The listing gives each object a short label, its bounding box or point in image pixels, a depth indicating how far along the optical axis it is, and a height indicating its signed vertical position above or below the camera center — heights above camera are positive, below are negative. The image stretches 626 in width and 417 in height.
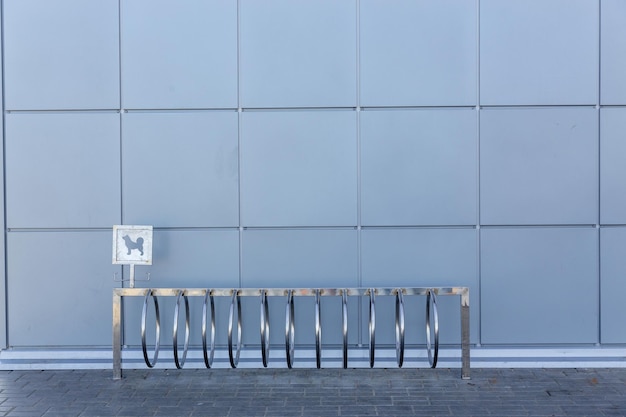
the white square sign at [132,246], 5.05 -0.41
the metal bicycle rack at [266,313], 4.64 -1.00
